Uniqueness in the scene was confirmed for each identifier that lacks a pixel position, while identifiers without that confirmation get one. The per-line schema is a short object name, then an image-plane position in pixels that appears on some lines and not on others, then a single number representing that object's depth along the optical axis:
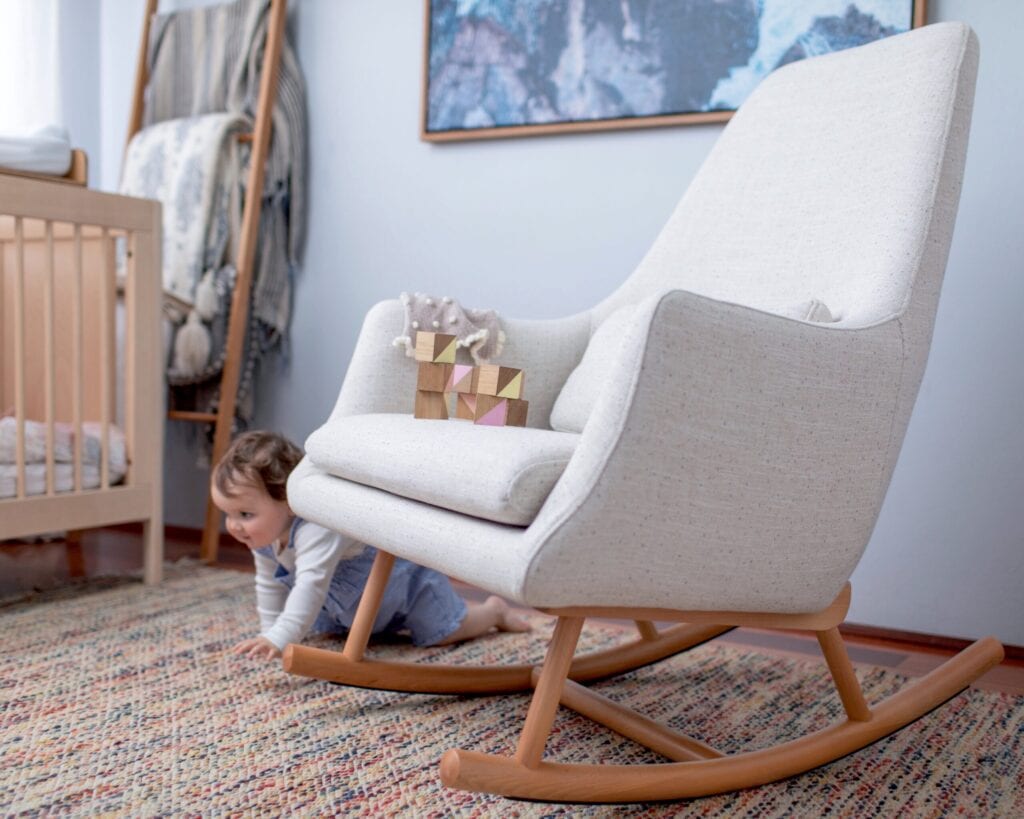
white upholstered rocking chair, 0.95
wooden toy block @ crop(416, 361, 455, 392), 1.35
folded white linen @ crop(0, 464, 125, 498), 1.91
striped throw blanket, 2.47
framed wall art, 1.91
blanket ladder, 2.37
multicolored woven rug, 1.10
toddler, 1.54
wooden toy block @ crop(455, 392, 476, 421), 1.32
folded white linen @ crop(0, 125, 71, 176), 1.94
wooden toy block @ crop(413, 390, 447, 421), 1.36
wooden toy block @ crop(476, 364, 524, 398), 1.29
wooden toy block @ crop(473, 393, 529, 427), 1.30
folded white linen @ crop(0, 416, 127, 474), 1.93
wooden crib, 1.91
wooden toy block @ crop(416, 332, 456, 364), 1.36
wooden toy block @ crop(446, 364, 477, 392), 1.32
